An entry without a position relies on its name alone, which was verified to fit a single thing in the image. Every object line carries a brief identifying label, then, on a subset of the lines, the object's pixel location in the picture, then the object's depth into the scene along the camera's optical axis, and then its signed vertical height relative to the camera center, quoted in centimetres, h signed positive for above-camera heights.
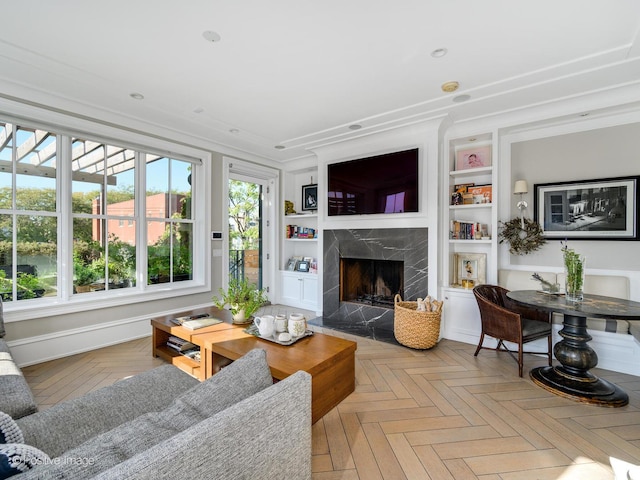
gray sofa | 64 -51
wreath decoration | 327 +4
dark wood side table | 216 -94
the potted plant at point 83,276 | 311 -40
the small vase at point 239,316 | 263 -69
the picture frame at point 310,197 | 498 +71
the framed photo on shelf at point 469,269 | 351 -36
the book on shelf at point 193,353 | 251 -98
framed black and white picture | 290 +31
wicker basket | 311 -93
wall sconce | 330 +54
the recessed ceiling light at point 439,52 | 220 +138
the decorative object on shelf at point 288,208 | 514 +52
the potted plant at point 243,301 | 263 -56
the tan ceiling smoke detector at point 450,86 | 264 +136
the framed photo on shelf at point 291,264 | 514 -44
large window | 277 +22
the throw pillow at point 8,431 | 74 -49
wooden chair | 261 -77
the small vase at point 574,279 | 242 -32
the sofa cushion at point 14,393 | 131 -74
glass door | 473 +12
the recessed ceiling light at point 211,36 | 202 +139
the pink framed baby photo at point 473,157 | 361 +100
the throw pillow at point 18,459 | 63 -48
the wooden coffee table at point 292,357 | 186 -77
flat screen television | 360 +69
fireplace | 359 -46
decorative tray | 214 -74
